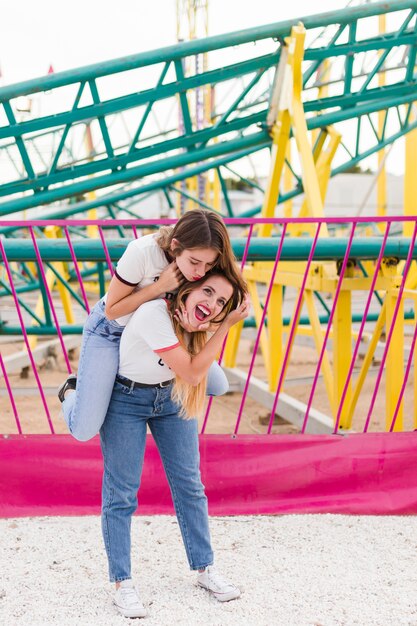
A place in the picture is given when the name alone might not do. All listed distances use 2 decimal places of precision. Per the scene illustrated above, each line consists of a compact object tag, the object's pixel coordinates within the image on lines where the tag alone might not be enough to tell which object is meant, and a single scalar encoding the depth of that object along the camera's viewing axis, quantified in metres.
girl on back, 2.40
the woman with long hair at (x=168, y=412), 2.46
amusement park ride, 4.80
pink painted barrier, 3.75
